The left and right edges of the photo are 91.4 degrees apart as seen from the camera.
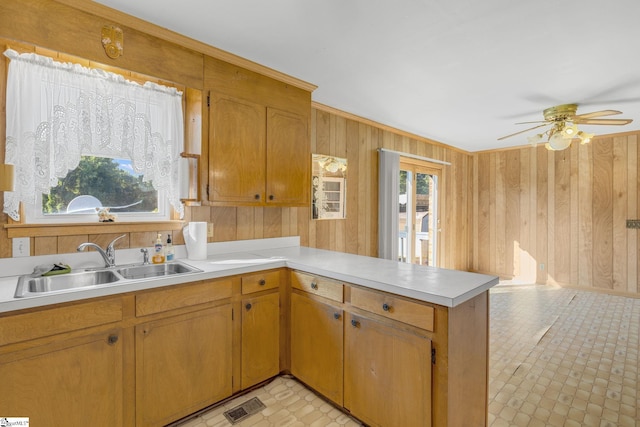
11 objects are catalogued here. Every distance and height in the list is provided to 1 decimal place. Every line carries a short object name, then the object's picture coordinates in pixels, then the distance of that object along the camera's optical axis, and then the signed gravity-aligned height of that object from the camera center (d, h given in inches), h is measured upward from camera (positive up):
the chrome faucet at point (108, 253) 73.1 -9.7
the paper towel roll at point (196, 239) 86.7 -7.4
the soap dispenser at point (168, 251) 84.5 -10.5
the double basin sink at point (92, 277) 63.2 -14.6
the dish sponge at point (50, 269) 66.5 -12.4
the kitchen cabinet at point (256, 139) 86.3 +22.3
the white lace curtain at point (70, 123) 64.7 +20.3
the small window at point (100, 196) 74.8 +4.2
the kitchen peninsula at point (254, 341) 54.4 -26.5
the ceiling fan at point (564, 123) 123.0 +36.2
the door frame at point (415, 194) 182.9 +11.8
